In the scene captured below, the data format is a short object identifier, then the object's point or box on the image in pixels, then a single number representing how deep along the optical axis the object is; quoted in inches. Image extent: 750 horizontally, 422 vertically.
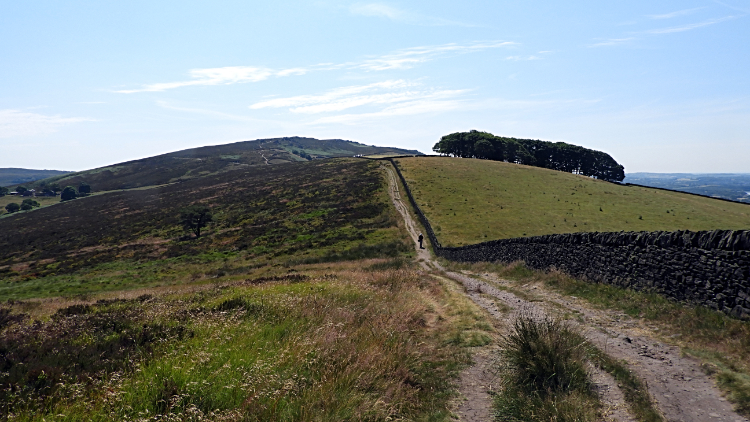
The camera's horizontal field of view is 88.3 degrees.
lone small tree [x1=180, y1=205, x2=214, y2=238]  2388.3
